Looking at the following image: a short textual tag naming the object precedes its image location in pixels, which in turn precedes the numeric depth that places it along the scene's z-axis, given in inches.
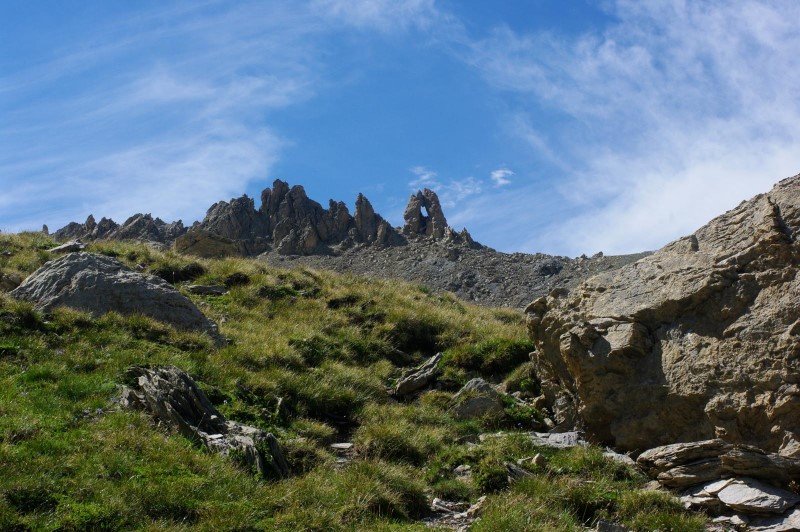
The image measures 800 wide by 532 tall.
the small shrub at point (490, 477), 358.0
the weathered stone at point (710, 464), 328.5
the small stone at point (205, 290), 765.2
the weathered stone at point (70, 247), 812.6
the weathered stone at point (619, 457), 387.9
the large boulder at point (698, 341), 367.9
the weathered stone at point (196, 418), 350.3
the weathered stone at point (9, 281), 618.8
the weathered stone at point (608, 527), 296.0
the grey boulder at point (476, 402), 494.0
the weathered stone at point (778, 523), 294.5
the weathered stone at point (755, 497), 308.0
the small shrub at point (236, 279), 808.9
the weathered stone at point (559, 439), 424.5
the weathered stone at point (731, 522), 306.7
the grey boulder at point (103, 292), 564.4
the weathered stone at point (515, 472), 361.9
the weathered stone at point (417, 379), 571.2
